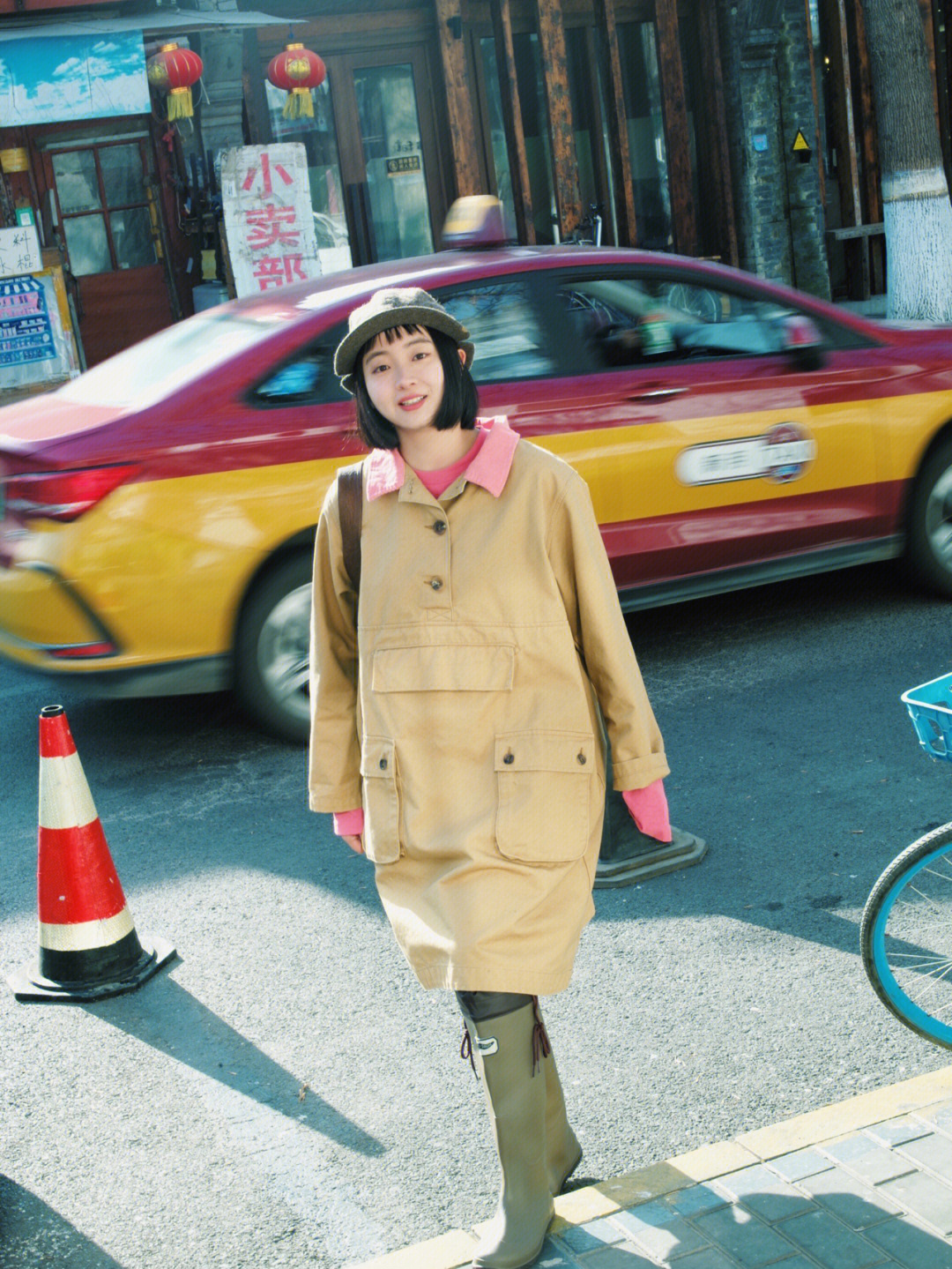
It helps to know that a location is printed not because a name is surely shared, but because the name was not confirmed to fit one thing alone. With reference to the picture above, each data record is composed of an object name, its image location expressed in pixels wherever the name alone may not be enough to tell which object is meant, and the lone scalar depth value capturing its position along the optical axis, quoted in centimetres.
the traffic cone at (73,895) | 394
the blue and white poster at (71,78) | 1201
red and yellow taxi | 520
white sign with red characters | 1245
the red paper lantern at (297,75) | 1290
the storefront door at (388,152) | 1452
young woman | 254
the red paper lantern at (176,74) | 1228
